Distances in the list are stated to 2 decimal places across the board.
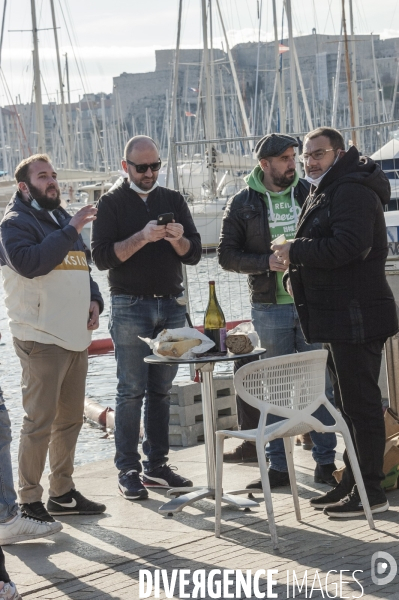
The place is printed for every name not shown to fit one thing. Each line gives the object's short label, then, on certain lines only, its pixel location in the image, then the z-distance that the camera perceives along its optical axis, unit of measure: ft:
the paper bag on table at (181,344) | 19.83
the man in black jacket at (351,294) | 19.34
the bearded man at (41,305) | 20.27
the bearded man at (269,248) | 22.41
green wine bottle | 20.26
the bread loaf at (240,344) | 19.80
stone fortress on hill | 196.44
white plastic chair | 18.16
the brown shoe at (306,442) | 25.67
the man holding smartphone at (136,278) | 22.17
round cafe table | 20.04
